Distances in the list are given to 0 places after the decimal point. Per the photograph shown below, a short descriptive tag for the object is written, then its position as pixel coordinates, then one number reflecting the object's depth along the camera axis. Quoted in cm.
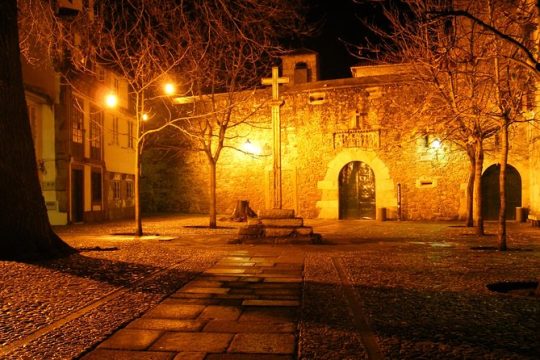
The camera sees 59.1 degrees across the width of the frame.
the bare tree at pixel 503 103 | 946
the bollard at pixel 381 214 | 2064
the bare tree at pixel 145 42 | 1334
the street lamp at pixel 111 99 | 1454
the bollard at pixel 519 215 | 1873
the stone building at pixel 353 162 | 2003
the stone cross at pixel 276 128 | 1167
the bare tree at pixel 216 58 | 1527
